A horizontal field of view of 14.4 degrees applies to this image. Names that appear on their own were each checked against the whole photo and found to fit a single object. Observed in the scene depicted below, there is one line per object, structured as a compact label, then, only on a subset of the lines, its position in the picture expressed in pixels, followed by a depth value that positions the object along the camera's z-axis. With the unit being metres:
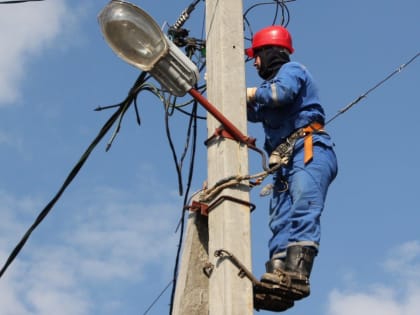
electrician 9.07
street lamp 8.76
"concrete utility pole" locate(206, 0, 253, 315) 8.20
